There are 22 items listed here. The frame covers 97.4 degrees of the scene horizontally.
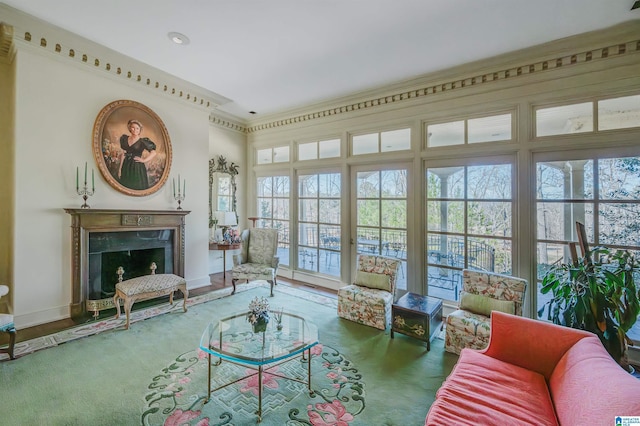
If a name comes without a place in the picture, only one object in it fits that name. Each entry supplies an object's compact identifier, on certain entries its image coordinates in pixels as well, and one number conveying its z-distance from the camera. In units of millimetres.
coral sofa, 1228
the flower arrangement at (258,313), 2301
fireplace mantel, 3357
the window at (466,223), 3400
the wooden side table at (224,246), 5055
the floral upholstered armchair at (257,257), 4355
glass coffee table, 2010
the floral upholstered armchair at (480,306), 2616
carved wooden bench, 3252
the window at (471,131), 3391
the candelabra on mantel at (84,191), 3428
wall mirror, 5406
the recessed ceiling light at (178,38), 2938
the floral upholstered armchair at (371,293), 3303
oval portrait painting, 3631
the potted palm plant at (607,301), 2209
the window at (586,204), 2750
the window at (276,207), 5562
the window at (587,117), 2752
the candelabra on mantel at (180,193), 4402
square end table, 2850
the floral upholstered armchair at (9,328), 2408
